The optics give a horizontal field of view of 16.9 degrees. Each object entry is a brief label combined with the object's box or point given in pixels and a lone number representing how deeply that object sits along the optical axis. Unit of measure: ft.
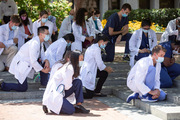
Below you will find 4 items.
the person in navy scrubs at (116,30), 56.44
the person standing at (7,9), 68.23
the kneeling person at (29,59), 43.93
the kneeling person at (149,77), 40.65
